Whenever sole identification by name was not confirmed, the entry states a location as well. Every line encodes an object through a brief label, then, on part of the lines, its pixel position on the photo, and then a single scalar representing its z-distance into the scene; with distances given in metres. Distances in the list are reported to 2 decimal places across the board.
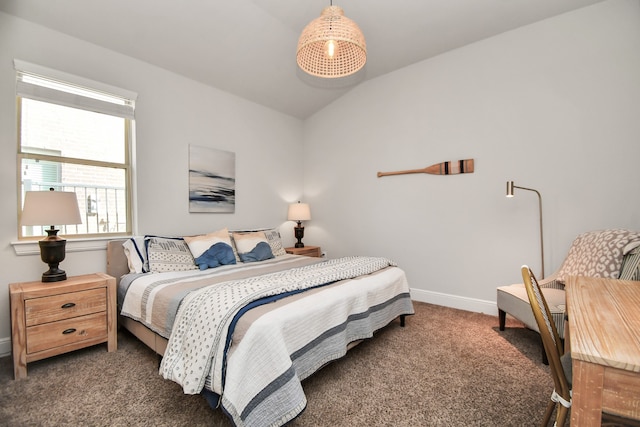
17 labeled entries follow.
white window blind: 2.30
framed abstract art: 3.42
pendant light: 1.75
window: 2.38
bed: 1.36
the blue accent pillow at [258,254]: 3.21
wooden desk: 0.69
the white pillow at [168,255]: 2.63
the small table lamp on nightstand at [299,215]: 4.39
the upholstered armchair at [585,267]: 2.03
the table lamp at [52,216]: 2.04
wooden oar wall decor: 3.23
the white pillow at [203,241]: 2.86
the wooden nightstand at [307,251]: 4.08
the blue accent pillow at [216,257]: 2.80
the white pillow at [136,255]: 2.62
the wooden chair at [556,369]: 1.02
